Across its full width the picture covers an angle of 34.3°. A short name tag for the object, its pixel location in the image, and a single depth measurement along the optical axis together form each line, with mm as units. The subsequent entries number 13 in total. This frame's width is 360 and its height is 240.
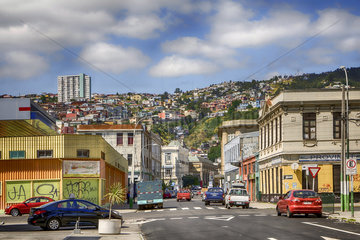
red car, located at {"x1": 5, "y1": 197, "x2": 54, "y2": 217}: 41156
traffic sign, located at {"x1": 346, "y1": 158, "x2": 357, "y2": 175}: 30125
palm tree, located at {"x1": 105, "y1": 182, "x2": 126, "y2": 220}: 24503
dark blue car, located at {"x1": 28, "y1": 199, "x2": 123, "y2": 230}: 25047
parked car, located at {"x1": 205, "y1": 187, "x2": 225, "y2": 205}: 55312
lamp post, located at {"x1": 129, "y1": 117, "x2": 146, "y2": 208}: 53062
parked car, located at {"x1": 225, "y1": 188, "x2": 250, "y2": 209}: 45688
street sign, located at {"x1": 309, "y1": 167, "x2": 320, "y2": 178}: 34750
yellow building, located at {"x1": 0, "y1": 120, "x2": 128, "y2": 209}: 46719
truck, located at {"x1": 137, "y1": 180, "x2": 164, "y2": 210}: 51250
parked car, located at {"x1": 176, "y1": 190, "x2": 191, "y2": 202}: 73625
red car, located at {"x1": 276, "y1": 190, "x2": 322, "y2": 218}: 30312
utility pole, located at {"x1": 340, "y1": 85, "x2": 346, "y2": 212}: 33438
